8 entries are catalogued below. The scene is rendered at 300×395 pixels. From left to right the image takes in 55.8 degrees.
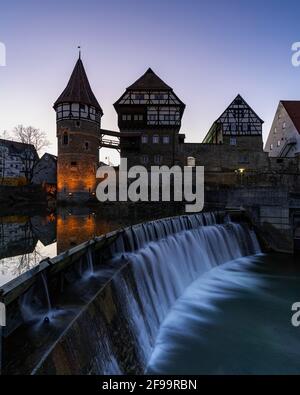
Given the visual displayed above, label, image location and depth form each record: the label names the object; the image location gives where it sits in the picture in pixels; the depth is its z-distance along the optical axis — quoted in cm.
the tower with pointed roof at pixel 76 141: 3638
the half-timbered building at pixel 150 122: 3888
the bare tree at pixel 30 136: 5372
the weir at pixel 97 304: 390
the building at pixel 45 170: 4953
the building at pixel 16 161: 5019
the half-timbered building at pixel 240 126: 3978
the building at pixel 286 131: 3797
